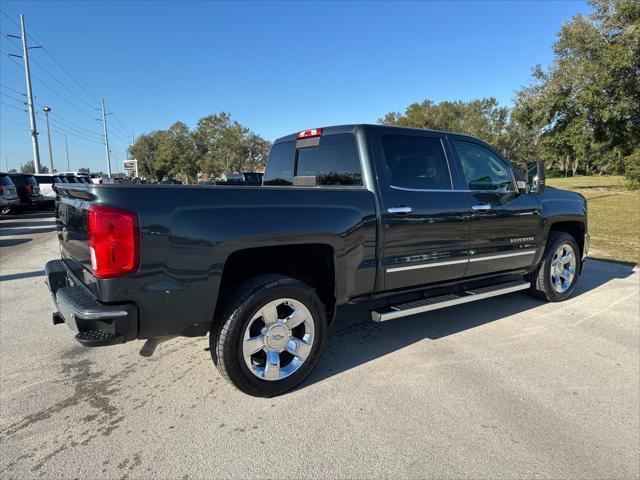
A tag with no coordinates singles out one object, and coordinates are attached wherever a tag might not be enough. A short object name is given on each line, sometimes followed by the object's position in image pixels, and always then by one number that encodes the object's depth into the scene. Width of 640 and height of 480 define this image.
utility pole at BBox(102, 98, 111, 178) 65.75
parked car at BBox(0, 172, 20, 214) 15.63
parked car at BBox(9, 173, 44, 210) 17.48
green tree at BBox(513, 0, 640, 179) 22.06
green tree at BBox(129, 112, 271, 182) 54.41
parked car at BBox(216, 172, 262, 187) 16.23
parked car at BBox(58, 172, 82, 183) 22.91
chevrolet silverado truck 2.51
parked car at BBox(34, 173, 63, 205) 20.19
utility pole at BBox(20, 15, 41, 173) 31.34
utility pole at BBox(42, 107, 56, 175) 46.09
